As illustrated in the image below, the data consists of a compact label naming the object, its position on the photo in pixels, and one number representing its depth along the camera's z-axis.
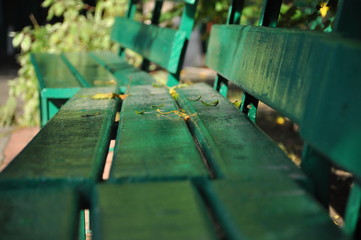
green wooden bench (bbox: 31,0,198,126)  2.25
